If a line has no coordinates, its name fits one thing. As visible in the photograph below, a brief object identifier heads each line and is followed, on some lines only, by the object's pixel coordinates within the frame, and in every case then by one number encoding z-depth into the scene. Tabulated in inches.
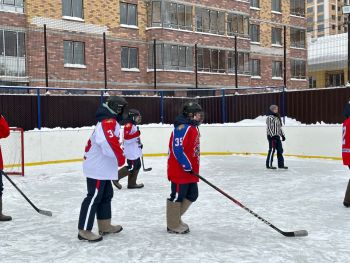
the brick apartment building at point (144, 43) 821.9
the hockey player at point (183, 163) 188.9
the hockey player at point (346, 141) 238.1
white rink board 490.6
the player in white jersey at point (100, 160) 177.9
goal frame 424.6
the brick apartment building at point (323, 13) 3599.9
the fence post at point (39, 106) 499.3
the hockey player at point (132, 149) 313.6
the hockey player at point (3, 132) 226.1
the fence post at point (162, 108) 626.5
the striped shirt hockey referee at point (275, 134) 413.7
